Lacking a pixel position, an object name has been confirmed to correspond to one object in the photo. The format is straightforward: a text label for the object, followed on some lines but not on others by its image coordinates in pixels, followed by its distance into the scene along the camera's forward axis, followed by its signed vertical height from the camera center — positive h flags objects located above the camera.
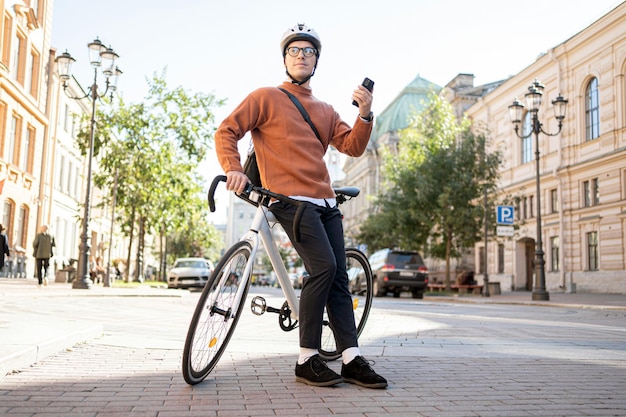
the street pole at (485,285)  27.55 -0.20
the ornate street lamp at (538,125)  21.66 +5.14
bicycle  3.80 -0.13
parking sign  24.34 +2.36
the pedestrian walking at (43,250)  20.05 +0.52
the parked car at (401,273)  25.31 +0.17
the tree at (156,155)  30.16 +5.20
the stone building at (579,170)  29.45 +5.39
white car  27.94 -0.18
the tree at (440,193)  31.84 +4.10
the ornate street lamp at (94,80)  19.56 +5.77
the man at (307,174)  4.11 +0.62
